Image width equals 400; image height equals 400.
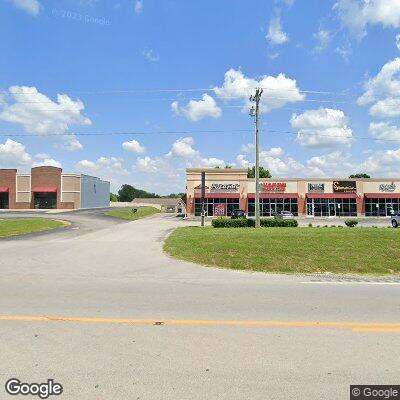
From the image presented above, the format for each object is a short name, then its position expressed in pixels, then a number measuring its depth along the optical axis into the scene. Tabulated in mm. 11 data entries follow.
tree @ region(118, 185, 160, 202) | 190500
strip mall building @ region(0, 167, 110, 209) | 67250
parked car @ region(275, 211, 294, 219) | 47031
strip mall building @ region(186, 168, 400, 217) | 53938
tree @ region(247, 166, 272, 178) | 97500
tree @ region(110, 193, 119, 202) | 176850
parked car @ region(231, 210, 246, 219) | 46338
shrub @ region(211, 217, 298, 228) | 26266
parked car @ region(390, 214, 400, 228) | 32894
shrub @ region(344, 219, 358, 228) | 28428
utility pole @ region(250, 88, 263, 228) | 26688
